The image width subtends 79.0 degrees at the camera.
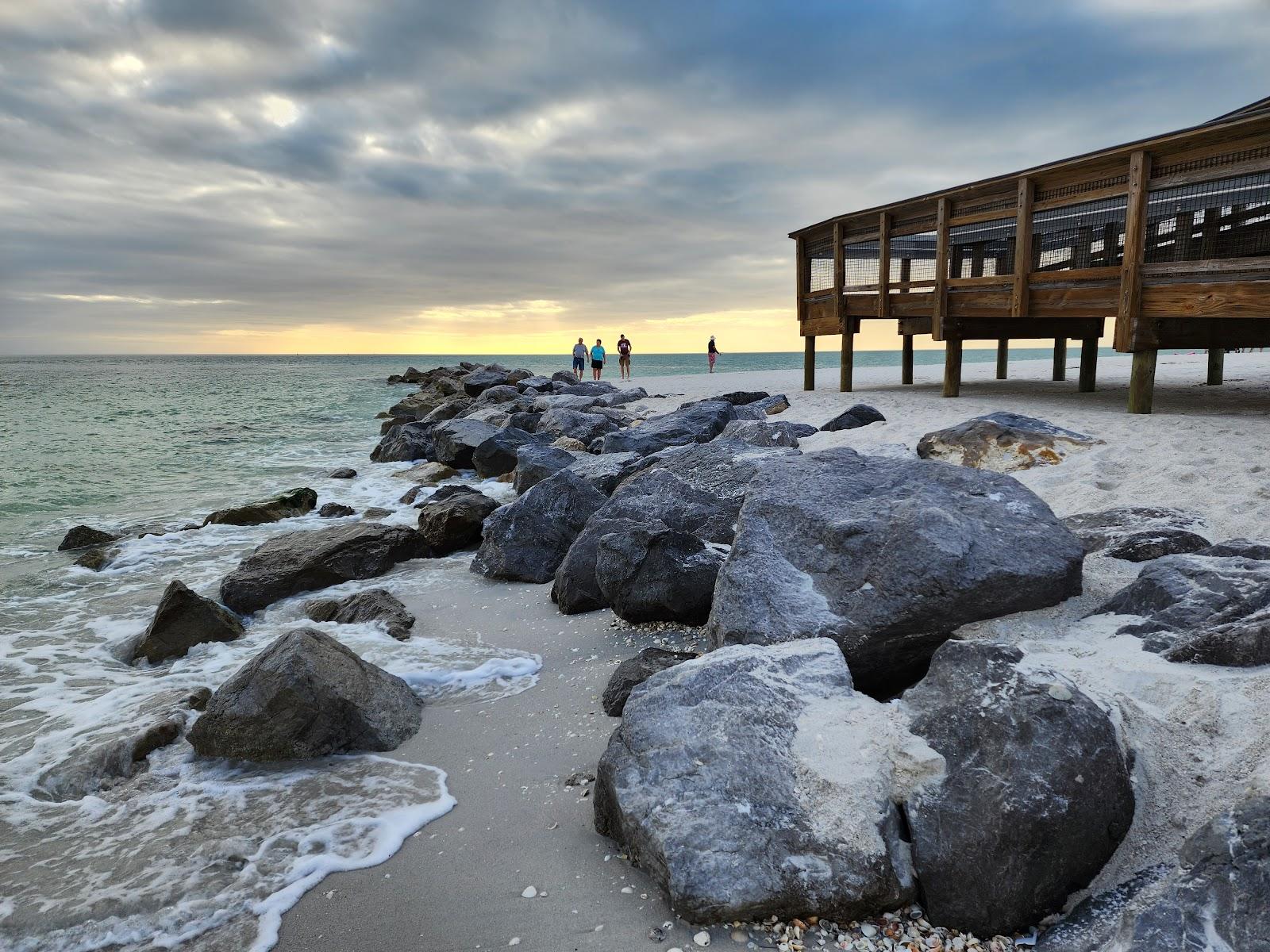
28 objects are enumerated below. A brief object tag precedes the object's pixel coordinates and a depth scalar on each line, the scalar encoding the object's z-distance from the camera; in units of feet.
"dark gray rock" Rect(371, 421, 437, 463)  47.03
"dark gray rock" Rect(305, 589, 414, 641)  17.98
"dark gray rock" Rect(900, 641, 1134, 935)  7.47
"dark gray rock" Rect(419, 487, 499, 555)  24.43
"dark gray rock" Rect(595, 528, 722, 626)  15.57
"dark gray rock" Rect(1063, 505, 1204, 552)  14.48
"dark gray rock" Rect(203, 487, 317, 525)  29.91
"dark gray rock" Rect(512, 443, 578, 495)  30.12
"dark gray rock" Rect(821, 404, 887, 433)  33.04
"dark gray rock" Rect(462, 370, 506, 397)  82.64
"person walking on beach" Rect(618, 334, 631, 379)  96.99
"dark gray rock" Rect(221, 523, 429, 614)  20.21
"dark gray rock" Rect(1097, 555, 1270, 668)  9.33
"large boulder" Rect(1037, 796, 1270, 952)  6.10
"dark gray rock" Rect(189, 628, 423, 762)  12.05
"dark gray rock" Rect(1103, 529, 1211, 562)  13.64
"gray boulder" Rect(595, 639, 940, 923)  7.72
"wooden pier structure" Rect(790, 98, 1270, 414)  26.37
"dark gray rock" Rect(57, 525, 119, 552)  27.91
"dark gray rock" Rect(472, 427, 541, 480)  37.45
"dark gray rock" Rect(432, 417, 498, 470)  40.57
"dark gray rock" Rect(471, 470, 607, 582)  20.79
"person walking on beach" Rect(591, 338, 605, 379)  96.17
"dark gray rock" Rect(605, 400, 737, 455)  32.58
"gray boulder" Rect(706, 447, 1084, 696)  11.39
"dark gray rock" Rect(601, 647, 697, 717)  12.64
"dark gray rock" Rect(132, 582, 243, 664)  16.84
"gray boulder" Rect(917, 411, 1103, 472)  22.22
